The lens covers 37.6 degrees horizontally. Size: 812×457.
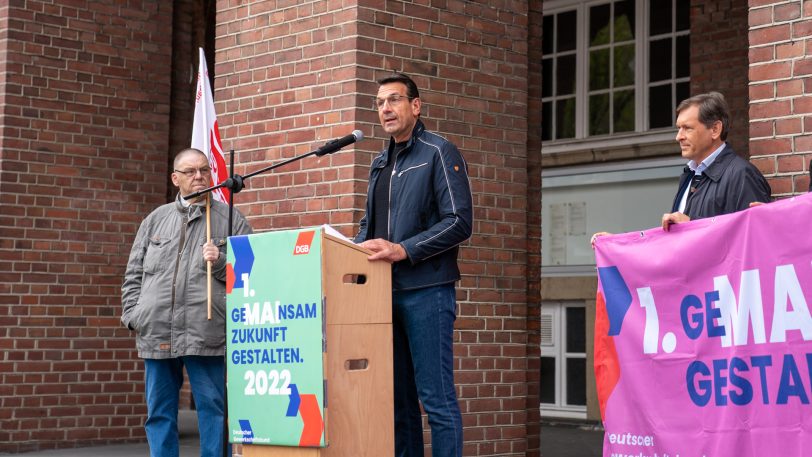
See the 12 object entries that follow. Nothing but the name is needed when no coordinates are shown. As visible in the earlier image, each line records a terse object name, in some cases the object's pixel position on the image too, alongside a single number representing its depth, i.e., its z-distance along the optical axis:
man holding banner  4.93
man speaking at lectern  5.43
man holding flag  6.44
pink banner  4.53
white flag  7.17
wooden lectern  5.23
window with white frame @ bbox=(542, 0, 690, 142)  13.62
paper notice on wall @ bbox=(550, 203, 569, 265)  14.76
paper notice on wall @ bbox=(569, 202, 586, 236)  14.58
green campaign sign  5.20
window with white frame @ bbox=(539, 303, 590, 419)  14.41
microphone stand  5.78
